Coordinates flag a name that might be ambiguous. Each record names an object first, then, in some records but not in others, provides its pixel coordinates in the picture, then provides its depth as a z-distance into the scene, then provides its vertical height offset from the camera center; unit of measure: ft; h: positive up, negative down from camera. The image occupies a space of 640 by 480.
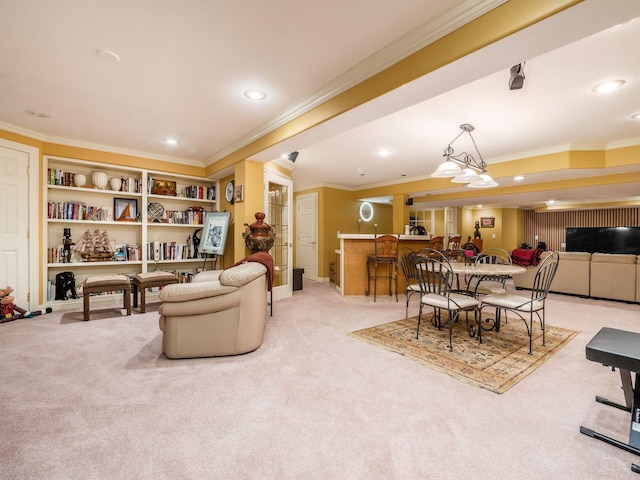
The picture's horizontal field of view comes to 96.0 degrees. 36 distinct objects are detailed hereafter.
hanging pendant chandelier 10.50 +2.54
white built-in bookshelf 14.01 +1.30
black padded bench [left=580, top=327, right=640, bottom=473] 4.67 -2.01
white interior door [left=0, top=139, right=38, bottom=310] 11.95 +0.79
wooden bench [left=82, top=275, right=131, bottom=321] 11.73 -1.92
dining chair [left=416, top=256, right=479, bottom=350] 9.25 -2.01
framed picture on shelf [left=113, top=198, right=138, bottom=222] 15.69 +1.66
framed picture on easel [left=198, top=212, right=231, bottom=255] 15.60 +0.40
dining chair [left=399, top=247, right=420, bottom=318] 10.54 -1.00
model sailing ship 13.94 -0.31
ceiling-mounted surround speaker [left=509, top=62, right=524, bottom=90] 7.54 +4.33
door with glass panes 15.95 +0.90
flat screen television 26.10 -0.03
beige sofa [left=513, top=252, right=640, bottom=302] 16.05 -2.14
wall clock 16.57 +2.90
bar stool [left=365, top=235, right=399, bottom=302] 16.56 -1.10
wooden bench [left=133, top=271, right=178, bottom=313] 13.03 -1.90
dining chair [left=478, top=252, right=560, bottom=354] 8.88 -1.96
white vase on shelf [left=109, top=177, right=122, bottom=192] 15.06 +2.98
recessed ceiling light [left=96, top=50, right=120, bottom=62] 7.14 +4.67
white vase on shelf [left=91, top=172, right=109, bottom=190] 14.61 +3.09
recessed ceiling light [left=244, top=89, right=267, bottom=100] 9.01 +4.66
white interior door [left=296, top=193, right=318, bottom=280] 23.76 +0.49
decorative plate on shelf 16.43 +1.67
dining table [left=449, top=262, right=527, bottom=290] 9.84 -1.07
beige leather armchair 7.98 -2.16
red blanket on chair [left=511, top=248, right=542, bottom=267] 18.24 -1.10
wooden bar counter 17.60 -1.49
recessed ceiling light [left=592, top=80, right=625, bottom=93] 8.45 +4.63
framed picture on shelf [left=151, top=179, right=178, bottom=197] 16.49 +3.05
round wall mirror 27.32 +2.75
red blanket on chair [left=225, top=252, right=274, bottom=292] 9.84 -0.73
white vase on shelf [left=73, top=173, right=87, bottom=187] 14.24 +3.02
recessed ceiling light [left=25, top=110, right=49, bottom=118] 10.67 +4.78
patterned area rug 7.47 -3.47
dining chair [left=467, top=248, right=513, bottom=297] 10.93 -2.06
